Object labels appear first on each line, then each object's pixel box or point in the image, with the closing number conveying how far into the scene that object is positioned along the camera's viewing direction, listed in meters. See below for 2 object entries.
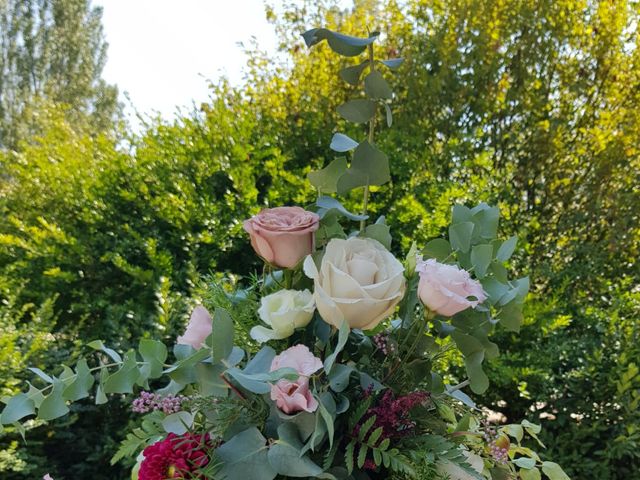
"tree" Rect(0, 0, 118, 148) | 15.80
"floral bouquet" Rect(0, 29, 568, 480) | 0.64
